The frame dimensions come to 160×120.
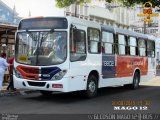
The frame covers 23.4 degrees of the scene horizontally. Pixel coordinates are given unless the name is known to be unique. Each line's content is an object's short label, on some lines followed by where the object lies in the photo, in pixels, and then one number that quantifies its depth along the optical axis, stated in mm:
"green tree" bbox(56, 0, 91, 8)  24688
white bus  12859
